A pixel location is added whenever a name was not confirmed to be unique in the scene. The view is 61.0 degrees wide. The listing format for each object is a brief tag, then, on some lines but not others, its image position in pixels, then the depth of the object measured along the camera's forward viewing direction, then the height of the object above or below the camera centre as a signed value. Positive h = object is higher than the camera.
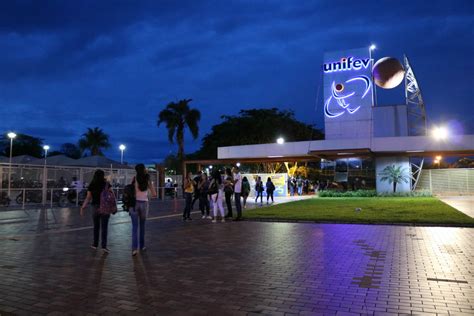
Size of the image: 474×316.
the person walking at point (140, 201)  7.89 -0.34
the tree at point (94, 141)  61.22 +6.59
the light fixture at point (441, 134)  28.12 +3.48
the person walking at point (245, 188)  19.55 -0.21
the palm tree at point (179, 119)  43.28 +7.03
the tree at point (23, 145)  65.62 +6.51
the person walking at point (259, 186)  25.03 -0.14
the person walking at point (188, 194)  14.26 -0.36
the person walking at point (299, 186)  37.28 -0.21
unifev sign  32.03 +7.24
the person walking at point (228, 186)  14.16 -0.08
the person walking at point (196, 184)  15.14 +0.00
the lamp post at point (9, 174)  19.84 +0.51
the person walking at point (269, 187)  23.34 -0.19
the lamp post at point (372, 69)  32.19 +9.07
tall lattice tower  32.38 +6.41
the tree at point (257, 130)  51.72 +7.25
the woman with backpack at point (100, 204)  8.27 -0.42
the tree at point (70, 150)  86.12 +7.49
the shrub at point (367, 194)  28.72 -0.75
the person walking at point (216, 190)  13.67 -0.21
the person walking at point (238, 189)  14.21 -0.19
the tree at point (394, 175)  30.33 +0.64
